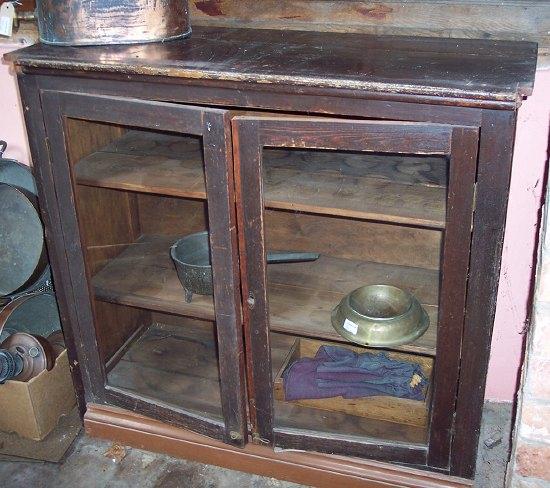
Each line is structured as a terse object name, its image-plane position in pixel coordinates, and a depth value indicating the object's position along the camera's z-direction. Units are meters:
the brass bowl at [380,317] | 1.76
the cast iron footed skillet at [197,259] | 1.88
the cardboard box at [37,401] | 2.19
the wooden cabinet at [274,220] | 1.48
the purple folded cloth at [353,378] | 2.03
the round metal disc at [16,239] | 2.33
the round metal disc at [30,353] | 2.21
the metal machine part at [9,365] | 2.13
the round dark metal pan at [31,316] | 2.32
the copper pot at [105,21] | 1.69
